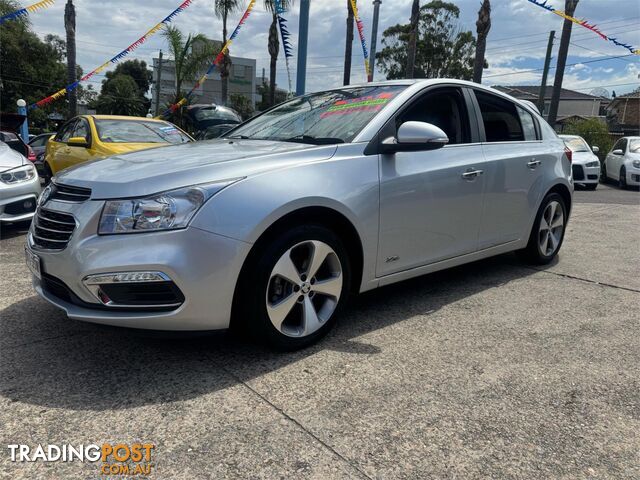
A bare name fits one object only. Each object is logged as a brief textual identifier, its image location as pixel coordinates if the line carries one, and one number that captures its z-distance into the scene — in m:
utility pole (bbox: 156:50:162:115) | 37.06
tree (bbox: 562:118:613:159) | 20.20
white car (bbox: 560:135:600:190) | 13.45
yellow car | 6.72
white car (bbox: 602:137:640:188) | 14.11
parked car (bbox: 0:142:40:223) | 5.25
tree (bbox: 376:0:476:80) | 36.72
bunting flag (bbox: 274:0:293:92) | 9.12
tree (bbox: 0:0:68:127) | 31.53
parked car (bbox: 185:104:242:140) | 12.63
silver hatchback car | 2.38
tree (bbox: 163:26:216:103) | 22.61
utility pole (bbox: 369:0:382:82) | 16.14
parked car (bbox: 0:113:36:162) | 7.54
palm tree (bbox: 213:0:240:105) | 22.70
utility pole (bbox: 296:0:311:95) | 7.23
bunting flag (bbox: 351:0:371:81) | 14.07
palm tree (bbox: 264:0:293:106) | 24.72
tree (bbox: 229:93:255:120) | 56.38
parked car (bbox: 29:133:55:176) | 14.09
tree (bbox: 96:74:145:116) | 49.75
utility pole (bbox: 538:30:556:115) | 26.75
